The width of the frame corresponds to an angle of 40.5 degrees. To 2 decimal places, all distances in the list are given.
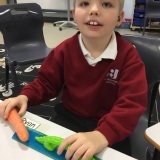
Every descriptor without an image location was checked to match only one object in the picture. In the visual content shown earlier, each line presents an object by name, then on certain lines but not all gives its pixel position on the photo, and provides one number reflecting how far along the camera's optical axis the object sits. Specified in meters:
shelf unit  3.90
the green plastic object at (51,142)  0.50
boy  0.64
